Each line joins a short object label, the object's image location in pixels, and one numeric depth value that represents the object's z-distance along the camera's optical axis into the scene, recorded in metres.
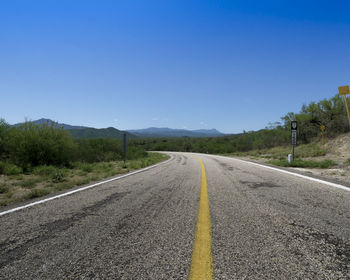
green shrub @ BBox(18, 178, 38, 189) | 5.36
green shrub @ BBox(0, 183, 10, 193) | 4.64
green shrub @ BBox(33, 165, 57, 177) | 7.53
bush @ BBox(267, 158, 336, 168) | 9.06
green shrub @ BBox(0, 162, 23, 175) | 7.39
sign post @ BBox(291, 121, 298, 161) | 10.66
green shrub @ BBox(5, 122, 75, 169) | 9.71
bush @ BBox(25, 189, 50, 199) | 4.11
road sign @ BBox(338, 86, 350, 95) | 8.58
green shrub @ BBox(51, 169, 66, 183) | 6.29
